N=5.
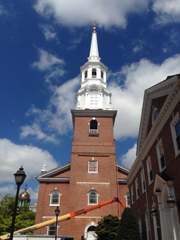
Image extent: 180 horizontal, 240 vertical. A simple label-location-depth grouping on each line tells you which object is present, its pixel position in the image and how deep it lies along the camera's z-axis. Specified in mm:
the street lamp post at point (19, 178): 8097
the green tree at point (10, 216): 37479
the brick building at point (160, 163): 10572
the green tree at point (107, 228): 19055
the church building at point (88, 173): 23100
